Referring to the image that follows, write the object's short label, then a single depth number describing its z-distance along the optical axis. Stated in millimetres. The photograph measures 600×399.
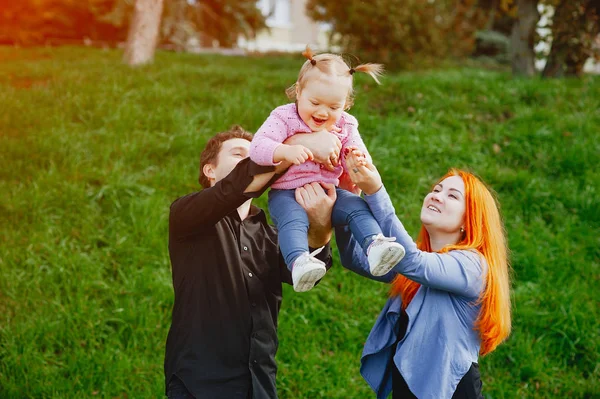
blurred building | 27250
